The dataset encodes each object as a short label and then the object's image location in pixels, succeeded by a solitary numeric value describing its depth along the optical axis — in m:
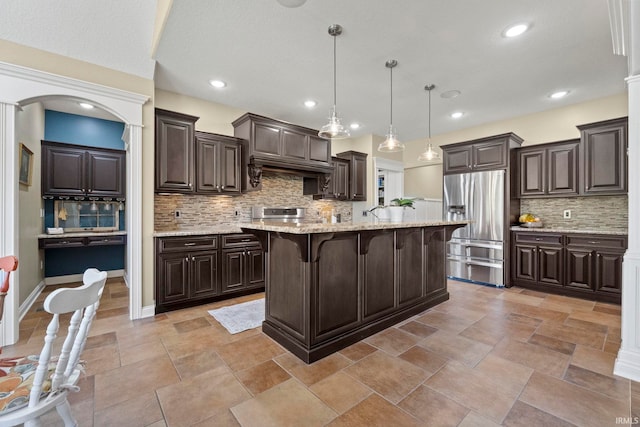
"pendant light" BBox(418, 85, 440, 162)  4.01
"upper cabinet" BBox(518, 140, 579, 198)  4.21
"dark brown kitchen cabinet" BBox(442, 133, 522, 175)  4.54
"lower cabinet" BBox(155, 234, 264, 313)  3.33
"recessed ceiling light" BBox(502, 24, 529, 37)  2.55
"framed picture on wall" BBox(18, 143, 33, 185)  3.26
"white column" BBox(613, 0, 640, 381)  2.03
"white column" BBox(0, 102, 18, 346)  2.49
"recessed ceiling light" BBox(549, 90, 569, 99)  3.94
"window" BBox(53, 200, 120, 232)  4.57
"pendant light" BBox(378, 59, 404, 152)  3.55
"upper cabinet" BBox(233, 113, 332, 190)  4.20
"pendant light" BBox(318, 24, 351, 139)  2.98
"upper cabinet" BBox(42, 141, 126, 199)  4.32
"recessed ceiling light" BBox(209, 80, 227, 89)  3.67
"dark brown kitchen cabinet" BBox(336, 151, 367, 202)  5.92
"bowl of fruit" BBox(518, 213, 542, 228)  4.59
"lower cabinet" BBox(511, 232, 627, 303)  3.69
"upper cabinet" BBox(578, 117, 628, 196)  3.74
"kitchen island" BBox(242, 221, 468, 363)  2.26
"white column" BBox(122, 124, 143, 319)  3.12
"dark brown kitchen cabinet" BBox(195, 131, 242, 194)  3.89
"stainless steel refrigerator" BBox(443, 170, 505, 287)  4.54
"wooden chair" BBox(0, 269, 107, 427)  1.06
